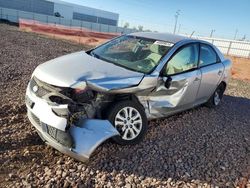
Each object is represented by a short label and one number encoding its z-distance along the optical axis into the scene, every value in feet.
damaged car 7.46
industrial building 131.66
